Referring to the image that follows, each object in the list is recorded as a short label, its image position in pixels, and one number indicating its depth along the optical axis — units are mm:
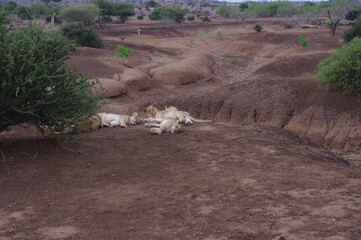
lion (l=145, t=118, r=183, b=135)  11234
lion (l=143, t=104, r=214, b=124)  12492
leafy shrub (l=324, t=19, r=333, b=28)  47719
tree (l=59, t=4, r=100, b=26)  47875
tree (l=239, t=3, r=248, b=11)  108681
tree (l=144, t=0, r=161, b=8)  122469
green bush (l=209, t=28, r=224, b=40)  50753
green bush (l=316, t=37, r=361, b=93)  14031
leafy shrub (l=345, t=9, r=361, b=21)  57341
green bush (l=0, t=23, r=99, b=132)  7984
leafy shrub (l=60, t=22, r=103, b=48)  32469
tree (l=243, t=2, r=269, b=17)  89250
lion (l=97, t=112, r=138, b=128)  12039
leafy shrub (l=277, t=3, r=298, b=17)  82062
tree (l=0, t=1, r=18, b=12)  66250
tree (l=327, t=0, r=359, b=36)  57231
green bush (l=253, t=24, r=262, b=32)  53366
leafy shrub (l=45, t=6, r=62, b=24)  50391
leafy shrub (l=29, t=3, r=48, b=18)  51025
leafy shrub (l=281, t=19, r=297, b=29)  60316
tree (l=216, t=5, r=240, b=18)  88938
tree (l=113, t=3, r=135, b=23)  66625
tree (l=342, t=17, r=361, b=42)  31031
